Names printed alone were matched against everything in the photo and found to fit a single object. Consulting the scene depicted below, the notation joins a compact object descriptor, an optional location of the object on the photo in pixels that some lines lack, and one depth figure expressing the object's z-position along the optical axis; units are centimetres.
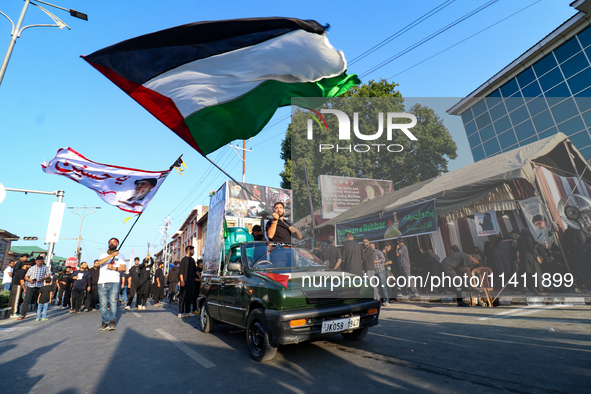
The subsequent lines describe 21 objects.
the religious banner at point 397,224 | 971
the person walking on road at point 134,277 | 1296
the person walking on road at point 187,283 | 866
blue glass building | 1394
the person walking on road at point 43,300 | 934
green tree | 1125
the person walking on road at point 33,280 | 982
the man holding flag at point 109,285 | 678
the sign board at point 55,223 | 1320
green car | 366
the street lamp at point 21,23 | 810
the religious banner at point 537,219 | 773
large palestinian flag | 455
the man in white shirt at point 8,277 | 1381
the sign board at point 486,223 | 916
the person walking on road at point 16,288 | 1044
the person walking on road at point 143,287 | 1234
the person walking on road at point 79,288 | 1157
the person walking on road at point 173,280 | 1320
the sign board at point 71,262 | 1870
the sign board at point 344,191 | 1559
